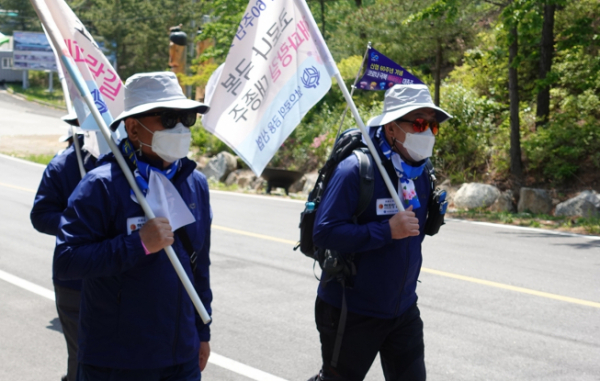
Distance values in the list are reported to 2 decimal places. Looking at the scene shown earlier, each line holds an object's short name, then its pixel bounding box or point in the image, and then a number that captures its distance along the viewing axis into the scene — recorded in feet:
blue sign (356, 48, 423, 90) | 14.32
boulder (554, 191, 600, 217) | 44.93
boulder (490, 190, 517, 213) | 50.06
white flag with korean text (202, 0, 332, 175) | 12.95
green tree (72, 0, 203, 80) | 187.83
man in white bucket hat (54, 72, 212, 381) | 9.03
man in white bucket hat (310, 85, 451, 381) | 11.49
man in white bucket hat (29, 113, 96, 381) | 13.52
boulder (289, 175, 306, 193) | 65.57
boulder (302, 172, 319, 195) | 64.32
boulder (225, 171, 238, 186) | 69.92
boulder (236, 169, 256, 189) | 68.23
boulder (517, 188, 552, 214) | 48.87
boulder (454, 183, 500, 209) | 49.93
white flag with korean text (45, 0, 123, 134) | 12.41
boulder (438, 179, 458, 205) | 53.41
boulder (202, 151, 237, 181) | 71.15
